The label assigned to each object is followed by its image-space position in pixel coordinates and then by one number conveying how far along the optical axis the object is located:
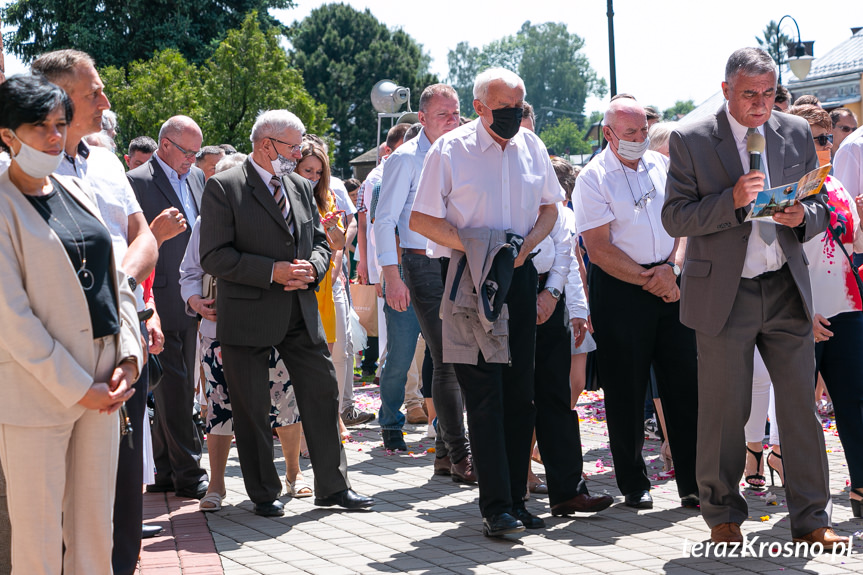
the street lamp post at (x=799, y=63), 27.02
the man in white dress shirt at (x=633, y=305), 6.65
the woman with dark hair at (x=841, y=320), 6.32
